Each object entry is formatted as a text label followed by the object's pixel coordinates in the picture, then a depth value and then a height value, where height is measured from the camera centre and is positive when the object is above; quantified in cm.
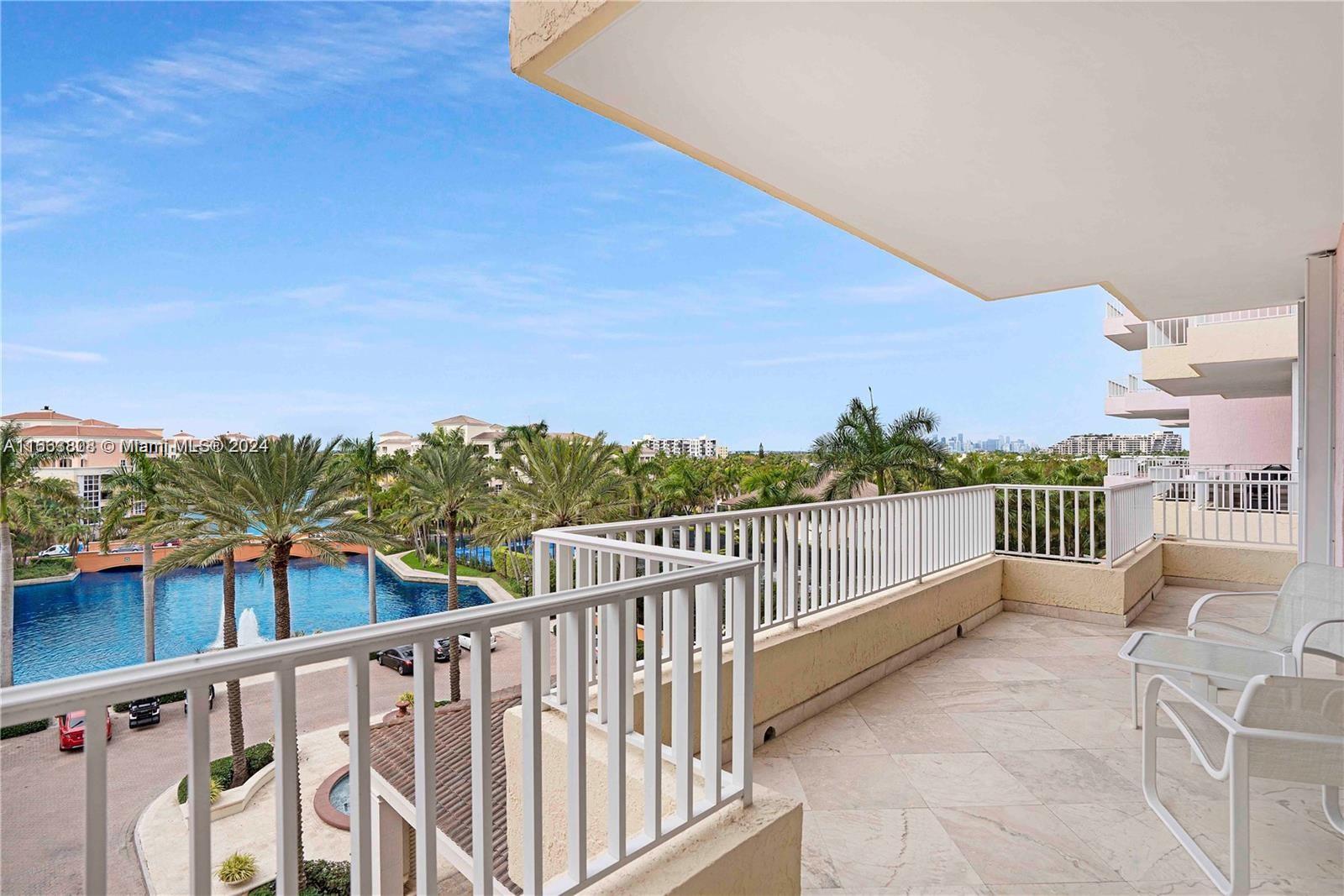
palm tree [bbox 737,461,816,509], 1770 -115
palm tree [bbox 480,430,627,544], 1889 -106
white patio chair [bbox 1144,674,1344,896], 203 -93
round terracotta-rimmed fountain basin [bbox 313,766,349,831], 1398 -755
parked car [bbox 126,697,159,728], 1416 -702
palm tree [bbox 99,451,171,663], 1917 -148
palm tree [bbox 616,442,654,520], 2311 -89
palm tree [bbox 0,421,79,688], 2130 -124
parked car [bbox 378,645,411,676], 1436 -648
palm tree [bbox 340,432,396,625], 3350 -62
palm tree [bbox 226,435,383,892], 1447 -119
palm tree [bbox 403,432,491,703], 2200 -112
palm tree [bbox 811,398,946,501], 1581 -15
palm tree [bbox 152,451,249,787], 1406 -128
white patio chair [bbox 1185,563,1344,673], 309 -86
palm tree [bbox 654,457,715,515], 2683 -170
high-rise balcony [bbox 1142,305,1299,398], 1024 +149
